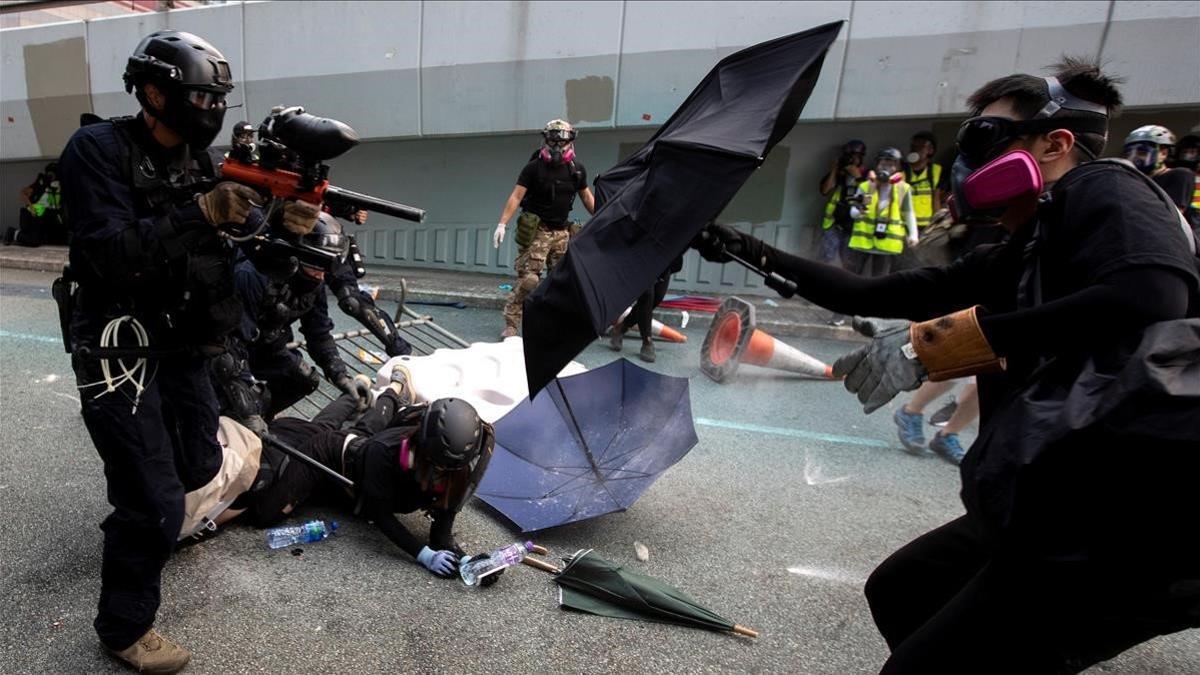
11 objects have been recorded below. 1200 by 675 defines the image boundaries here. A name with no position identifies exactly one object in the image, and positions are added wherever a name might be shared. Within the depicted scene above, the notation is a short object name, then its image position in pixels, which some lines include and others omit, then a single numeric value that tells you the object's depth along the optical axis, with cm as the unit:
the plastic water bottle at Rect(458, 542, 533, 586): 287
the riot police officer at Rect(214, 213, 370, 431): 292
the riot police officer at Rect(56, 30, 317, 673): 208
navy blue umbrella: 335
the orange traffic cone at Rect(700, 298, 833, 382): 584
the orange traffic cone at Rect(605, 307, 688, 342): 725
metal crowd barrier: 479
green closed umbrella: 271
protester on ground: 296
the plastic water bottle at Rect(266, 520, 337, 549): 307
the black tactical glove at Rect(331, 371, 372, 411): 383
